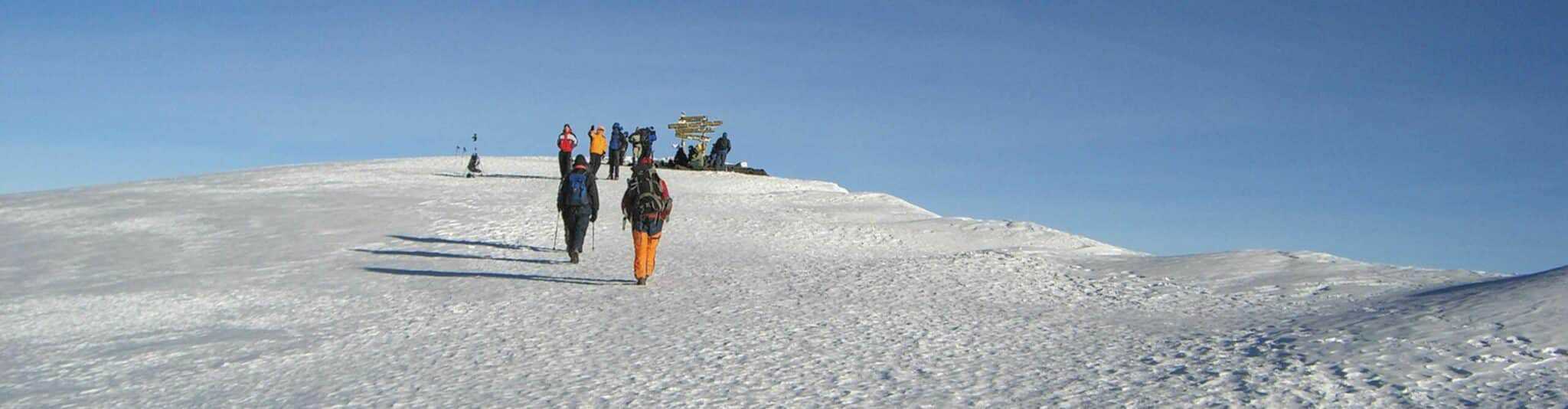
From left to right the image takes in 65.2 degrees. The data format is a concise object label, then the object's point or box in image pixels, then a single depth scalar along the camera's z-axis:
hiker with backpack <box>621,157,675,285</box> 12.71
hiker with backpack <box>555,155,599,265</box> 15.12
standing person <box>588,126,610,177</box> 27.00
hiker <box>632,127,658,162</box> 34.47
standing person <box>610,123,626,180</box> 30.95
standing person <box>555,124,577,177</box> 25.03
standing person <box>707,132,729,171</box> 39.47
